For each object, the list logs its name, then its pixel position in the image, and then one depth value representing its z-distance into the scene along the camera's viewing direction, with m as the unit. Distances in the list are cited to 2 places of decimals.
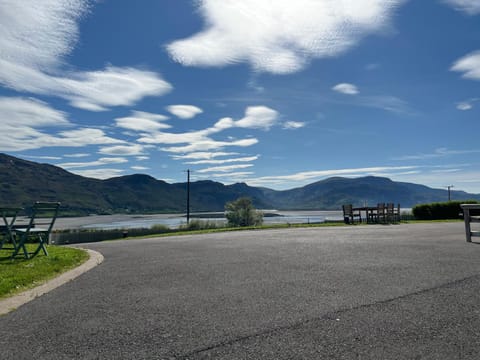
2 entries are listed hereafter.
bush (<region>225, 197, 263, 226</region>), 72.75
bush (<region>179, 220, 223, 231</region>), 49.40
